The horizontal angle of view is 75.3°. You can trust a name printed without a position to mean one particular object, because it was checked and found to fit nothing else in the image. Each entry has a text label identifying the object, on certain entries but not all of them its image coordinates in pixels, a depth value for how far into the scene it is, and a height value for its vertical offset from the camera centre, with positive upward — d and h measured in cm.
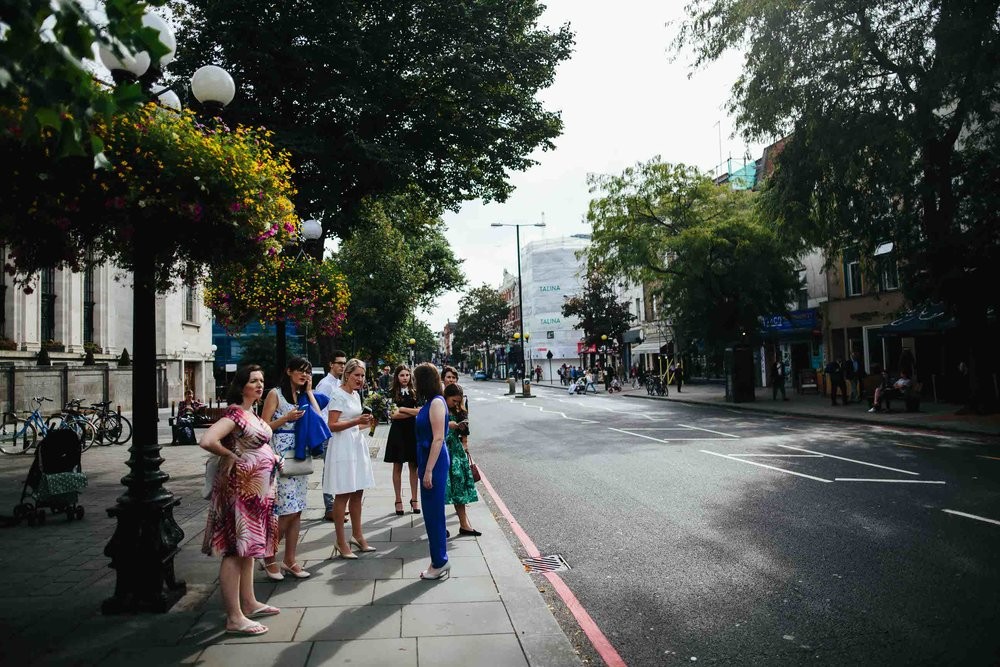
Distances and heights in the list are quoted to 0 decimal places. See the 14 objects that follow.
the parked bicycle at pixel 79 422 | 1515 -118
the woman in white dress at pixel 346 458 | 612 -89
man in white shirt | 686 -12
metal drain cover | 603 -195
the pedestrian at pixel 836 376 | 2339 -92
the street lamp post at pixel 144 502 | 470 -98
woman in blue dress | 543 -83
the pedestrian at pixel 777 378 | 2692 -105
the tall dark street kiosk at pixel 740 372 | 2766 -78
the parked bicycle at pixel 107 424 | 1700 -142
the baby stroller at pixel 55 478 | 766 -126
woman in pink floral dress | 432 -92
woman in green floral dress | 706 -129
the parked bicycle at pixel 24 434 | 1495 -143
